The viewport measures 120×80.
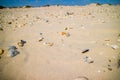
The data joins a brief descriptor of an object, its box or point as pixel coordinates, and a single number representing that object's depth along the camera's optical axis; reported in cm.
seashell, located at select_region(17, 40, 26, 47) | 177
